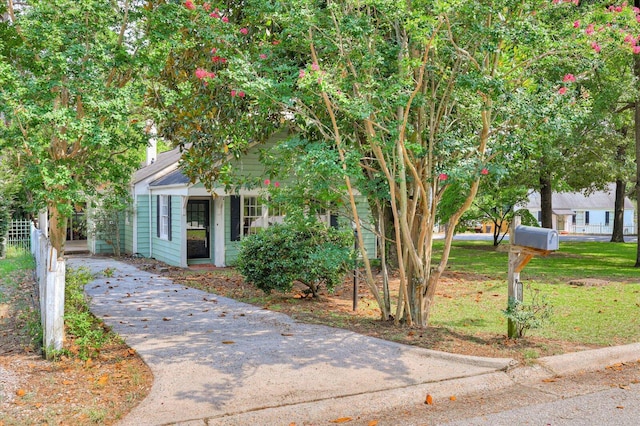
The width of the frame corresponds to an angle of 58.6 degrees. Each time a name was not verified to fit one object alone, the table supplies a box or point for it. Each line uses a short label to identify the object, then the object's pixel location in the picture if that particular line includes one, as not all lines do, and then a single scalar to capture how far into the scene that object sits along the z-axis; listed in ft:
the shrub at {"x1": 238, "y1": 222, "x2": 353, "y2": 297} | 31.22
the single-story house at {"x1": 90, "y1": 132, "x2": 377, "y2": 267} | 52.37
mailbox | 21.03
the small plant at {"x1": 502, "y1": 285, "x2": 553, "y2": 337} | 22.58
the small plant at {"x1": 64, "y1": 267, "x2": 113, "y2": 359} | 20.94
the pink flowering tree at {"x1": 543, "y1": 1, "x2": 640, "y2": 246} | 23.41
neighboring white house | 193.19
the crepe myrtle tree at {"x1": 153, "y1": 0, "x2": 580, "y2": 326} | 21.35
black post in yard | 28.41
